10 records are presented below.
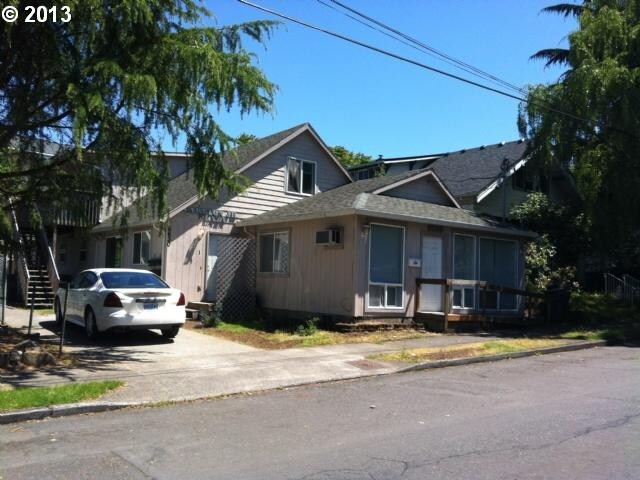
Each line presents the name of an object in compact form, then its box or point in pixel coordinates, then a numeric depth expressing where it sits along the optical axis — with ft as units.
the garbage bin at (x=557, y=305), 62.90
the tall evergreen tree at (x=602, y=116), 59.98
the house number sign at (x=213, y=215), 60.85
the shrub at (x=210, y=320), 53.78
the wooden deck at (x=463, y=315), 52.77
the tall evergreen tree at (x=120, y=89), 31.83
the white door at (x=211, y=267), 61.98
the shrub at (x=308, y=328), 48.91
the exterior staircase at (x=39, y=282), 64.13
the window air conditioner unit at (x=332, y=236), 51.85
